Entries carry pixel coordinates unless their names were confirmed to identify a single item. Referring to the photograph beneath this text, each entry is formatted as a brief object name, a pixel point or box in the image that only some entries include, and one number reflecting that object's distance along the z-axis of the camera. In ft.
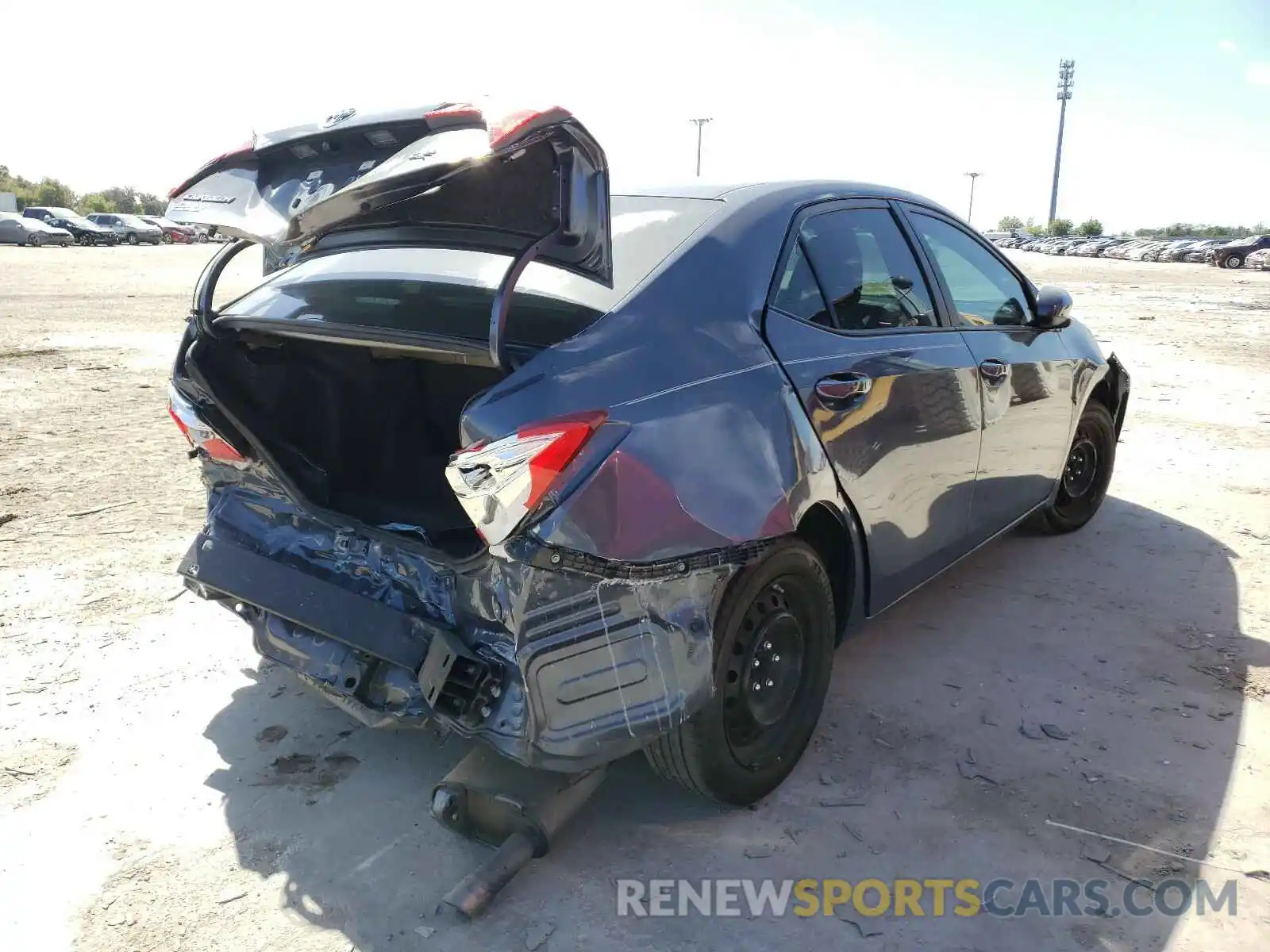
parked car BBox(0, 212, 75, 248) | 117.08
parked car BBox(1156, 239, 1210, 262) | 143.64
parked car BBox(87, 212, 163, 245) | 133.18
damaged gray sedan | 6.97
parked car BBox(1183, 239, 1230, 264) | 138.41
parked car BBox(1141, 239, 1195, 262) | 148.87
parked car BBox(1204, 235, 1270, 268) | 115.75
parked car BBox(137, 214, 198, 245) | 145.69
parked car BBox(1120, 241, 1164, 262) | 155.43
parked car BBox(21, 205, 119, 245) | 126.62
